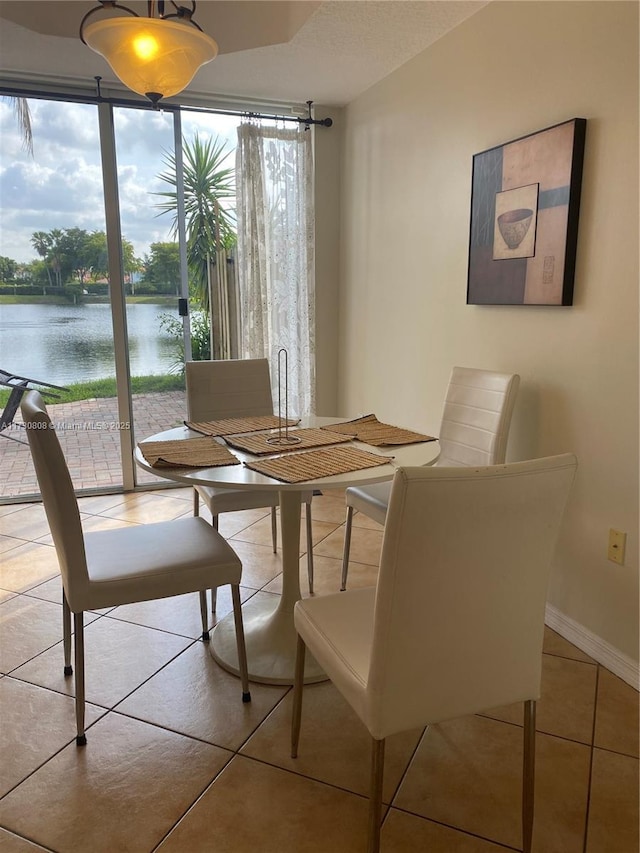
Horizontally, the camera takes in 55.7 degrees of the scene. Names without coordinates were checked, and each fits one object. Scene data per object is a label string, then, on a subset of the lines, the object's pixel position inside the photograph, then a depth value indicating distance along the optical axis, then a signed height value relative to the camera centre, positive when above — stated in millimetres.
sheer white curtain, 3730 +366
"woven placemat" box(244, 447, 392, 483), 1729 -468
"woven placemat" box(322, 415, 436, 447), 2123 -461
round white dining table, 1692 -967
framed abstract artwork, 2111 +334
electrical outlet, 2029 -791
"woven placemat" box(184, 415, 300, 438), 2311 -462
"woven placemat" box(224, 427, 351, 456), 2023 -467
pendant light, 1655 +719
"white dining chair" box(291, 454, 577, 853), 1092 -572
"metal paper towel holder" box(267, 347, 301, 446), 2121 -463
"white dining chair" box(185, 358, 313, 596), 2719 -377
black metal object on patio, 3615 -500
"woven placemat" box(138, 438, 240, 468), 1820 -463
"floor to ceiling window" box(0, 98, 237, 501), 3473 +162
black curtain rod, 3268 +1140
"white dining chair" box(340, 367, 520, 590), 2307 -472
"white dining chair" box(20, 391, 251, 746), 1571 -740
